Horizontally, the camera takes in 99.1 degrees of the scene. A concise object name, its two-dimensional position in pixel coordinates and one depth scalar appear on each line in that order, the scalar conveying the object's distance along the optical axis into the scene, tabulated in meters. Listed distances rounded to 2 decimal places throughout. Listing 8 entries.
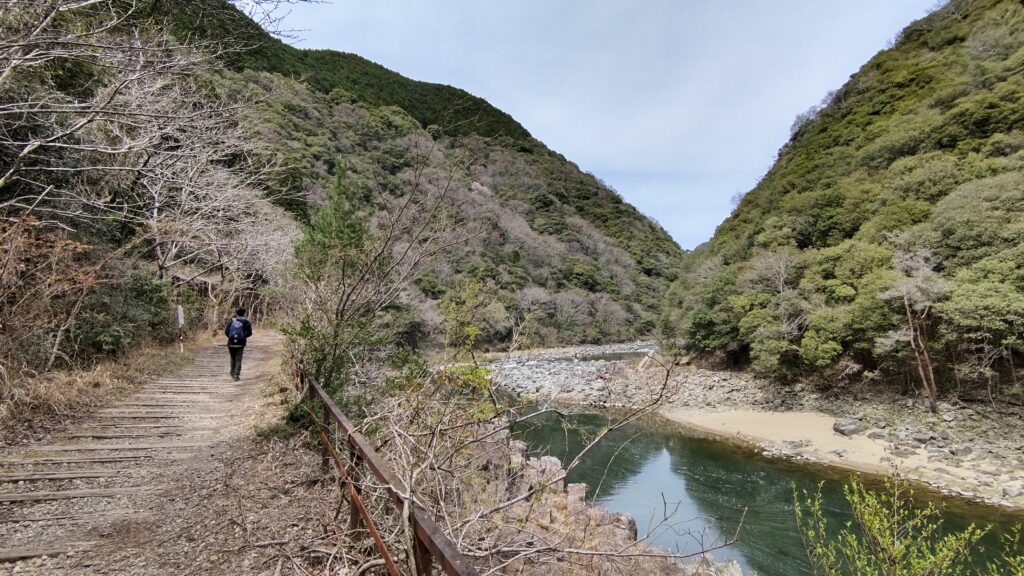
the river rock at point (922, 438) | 12.38
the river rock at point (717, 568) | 6.00
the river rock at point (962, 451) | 11.38
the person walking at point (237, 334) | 7.86
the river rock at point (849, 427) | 13.48
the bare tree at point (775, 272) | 20.95
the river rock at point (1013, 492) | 9.13
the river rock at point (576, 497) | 6.80
